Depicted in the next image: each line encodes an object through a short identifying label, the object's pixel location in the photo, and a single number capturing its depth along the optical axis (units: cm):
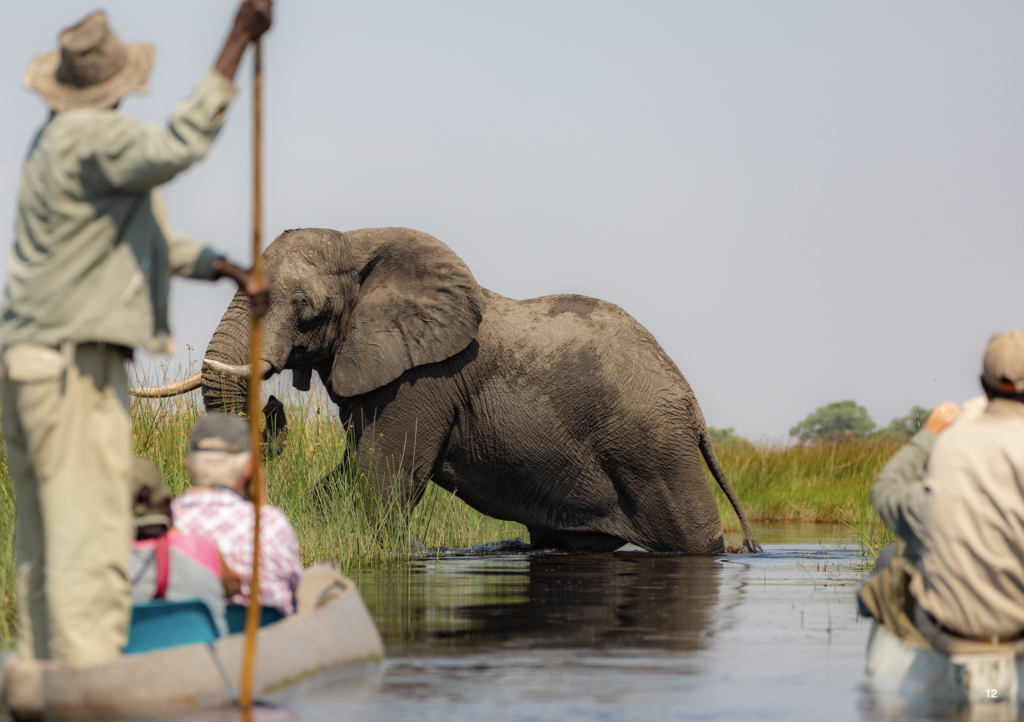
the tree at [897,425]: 11201
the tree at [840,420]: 14425
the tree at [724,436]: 12160
